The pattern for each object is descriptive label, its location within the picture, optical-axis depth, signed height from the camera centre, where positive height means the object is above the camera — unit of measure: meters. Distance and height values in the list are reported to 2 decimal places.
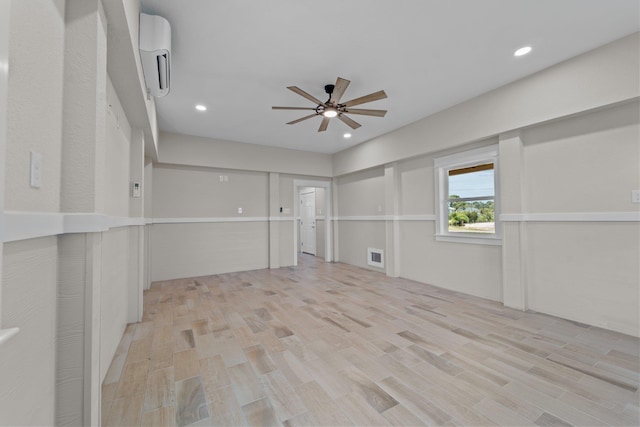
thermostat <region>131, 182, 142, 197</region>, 2.72 +0.34
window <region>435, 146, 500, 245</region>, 3.55 +0.31
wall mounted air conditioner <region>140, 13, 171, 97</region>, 1.77 +1.22
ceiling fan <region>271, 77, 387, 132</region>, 2.60 +1.28
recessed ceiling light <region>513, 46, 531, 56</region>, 2.42 +1.57
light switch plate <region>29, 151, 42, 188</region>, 0.78 +0.16
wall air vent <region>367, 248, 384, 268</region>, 5.22 -0.79
